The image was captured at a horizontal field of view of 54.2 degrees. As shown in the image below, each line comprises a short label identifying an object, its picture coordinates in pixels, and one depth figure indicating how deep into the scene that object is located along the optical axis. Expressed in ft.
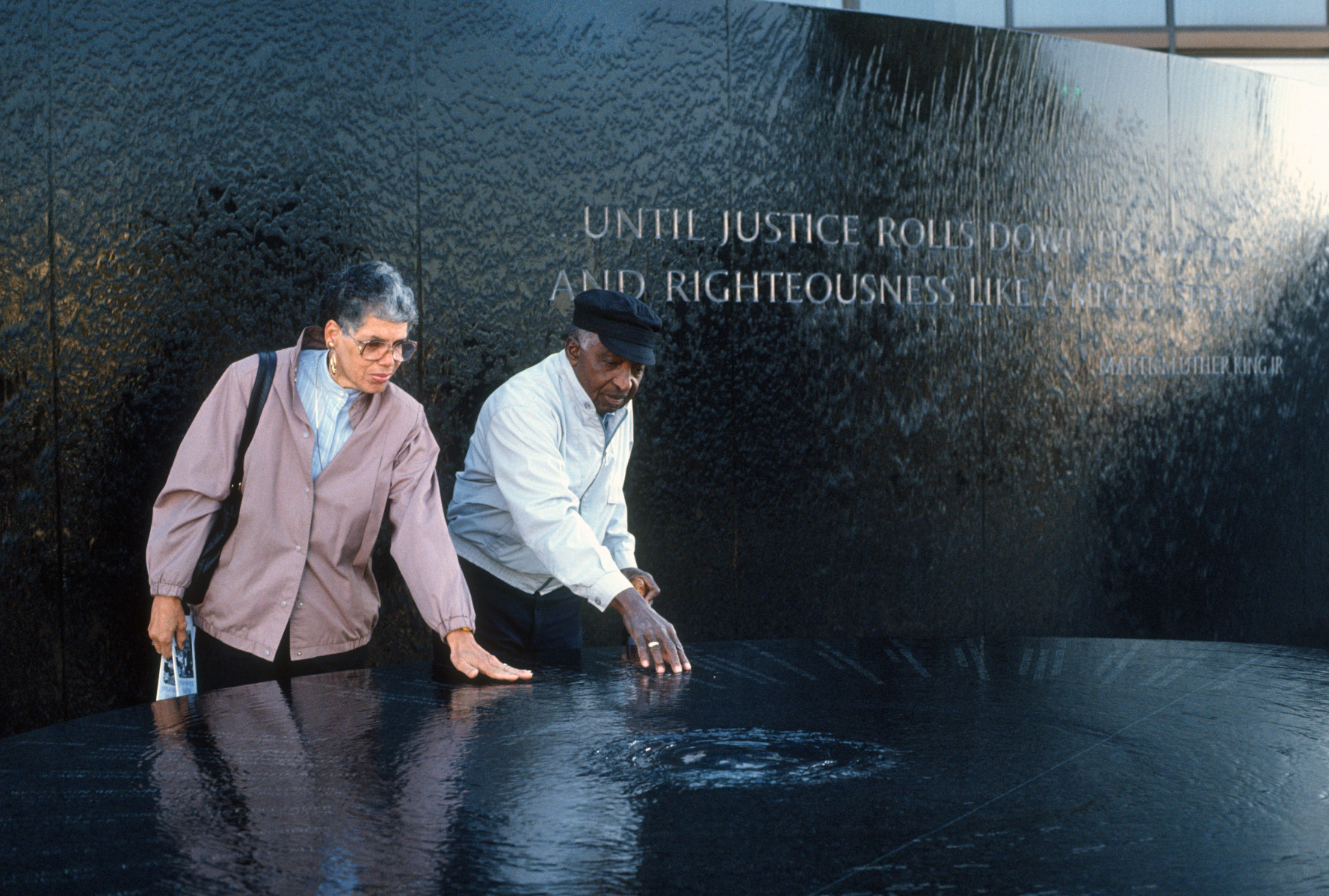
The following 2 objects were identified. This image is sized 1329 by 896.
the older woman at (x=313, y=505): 9.01
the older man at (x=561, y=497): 9.37
